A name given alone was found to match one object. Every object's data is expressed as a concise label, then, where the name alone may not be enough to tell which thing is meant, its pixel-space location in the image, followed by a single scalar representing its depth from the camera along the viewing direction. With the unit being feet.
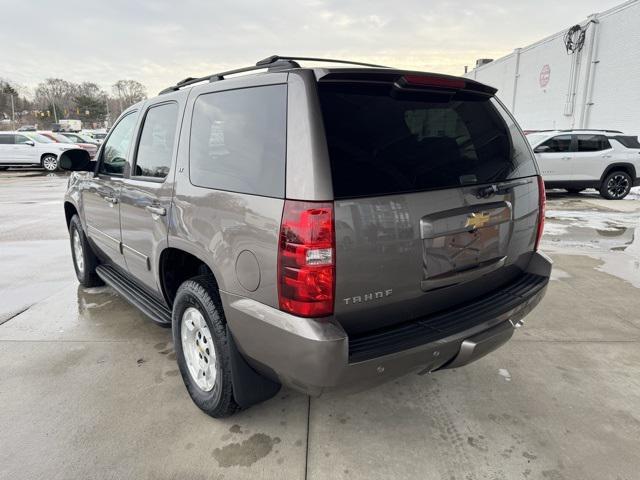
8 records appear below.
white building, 48.55
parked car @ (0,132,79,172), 62.69
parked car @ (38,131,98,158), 65.85
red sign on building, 67.51
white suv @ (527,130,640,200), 38.52
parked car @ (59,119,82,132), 248.20
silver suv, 6.39
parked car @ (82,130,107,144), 106.73
